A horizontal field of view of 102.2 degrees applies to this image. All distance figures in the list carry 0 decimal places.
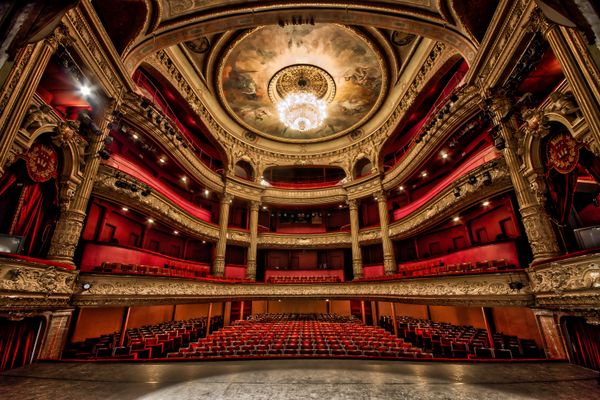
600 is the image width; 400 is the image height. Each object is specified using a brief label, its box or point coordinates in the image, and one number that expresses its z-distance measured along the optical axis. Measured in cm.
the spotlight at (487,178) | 720
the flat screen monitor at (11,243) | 470
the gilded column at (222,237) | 1253
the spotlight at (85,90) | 610
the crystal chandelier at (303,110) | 1132
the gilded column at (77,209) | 550
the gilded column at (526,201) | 528
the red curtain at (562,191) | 496
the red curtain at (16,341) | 439
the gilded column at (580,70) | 361
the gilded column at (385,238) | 1247
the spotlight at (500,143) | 630
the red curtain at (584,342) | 420
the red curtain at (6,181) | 471
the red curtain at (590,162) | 444
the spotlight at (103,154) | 650
